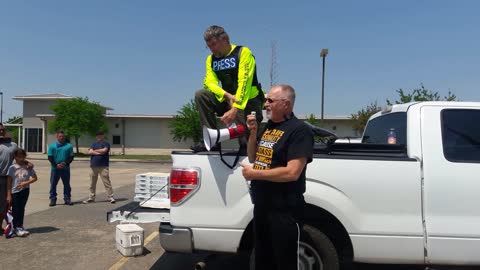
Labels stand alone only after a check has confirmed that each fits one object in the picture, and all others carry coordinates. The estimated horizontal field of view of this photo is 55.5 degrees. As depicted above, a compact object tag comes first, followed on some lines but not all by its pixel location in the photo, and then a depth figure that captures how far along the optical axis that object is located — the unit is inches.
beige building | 1879.9
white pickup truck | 157.8
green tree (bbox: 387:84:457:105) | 1066.1
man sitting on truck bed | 178.1
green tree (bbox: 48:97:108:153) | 1688.0
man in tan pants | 441.1
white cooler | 234.5
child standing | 284.2
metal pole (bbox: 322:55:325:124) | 1000.0
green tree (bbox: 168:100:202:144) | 1675.7
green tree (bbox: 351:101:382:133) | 1176.2
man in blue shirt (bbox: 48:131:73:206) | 426.9
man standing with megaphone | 127.6
